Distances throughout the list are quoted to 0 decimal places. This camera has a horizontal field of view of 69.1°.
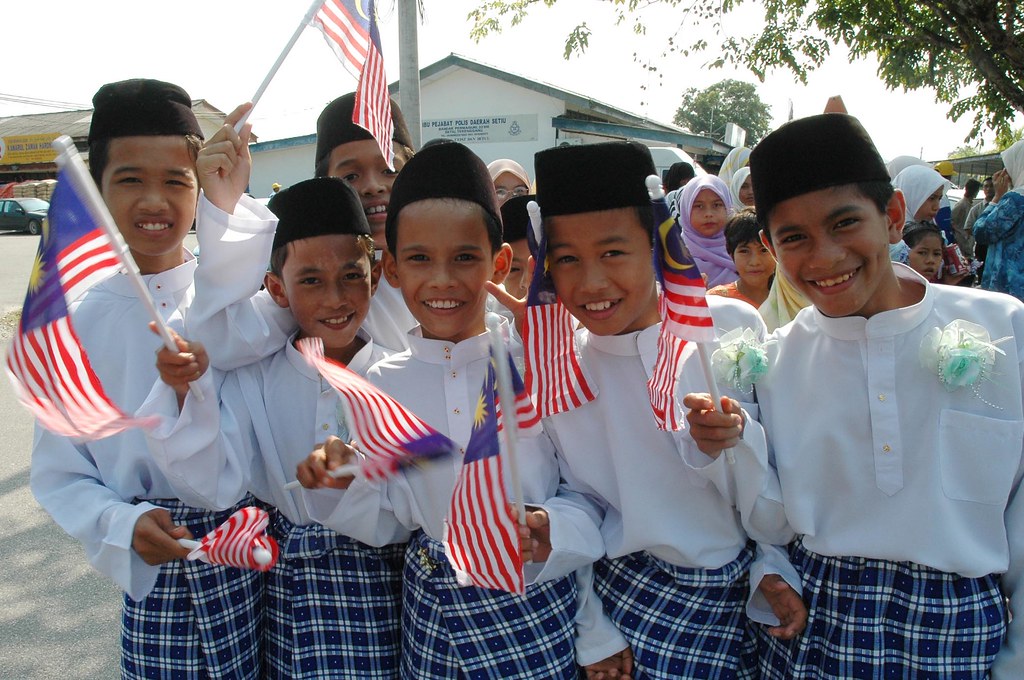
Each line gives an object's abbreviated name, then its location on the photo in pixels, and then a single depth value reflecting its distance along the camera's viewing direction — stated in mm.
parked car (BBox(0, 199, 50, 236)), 27094
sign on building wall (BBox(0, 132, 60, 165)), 36719
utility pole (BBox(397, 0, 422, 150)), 6727
